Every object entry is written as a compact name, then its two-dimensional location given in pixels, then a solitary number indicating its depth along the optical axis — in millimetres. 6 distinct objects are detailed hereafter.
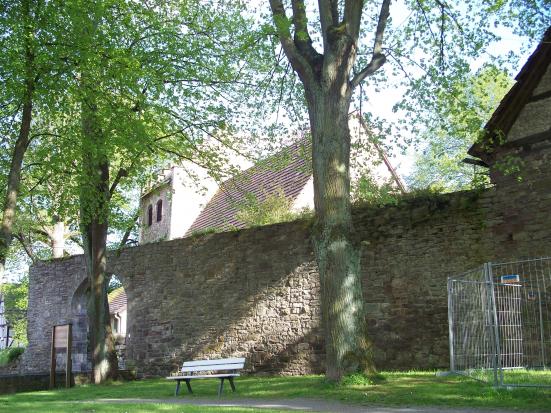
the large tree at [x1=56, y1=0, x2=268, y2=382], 12908
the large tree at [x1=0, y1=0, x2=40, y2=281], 10734
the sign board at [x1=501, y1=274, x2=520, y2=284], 10636
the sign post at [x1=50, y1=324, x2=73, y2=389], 16500
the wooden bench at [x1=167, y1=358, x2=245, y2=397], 11017
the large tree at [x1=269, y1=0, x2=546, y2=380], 9984
